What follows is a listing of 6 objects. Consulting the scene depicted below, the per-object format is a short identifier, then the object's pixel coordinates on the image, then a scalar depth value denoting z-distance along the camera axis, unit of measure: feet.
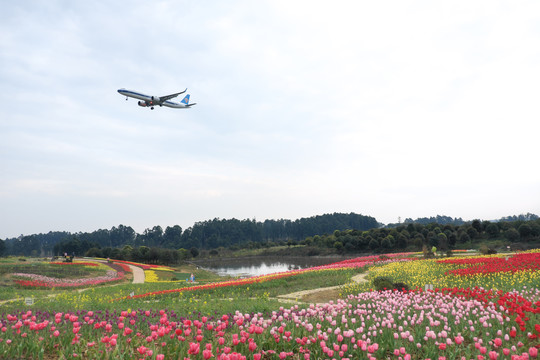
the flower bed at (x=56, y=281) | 97.49
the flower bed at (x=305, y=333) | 16.52
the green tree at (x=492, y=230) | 203.10
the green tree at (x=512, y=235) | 186.26
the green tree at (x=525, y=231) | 182.44
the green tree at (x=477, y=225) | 207.62
